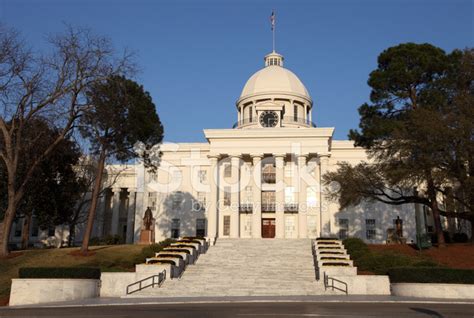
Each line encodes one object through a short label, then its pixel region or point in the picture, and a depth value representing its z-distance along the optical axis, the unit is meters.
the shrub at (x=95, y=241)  50.51
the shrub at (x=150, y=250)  30.14
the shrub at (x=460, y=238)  39.30
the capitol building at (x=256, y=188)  47.62
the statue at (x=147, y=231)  39.41
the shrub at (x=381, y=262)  25.77
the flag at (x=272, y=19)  68.81
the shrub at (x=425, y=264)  23.98
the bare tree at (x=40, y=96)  28.97
